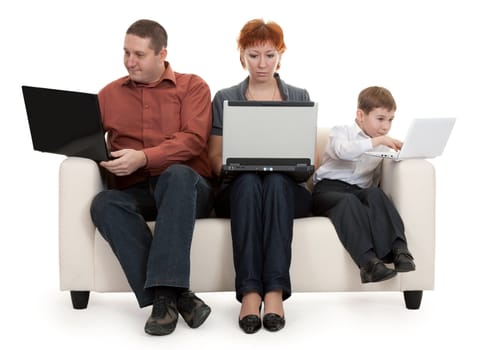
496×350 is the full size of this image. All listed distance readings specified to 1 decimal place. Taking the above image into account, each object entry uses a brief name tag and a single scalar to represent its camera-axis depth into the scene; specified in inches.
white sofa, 149.6
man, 139.1
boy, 147.1
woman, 141.5
